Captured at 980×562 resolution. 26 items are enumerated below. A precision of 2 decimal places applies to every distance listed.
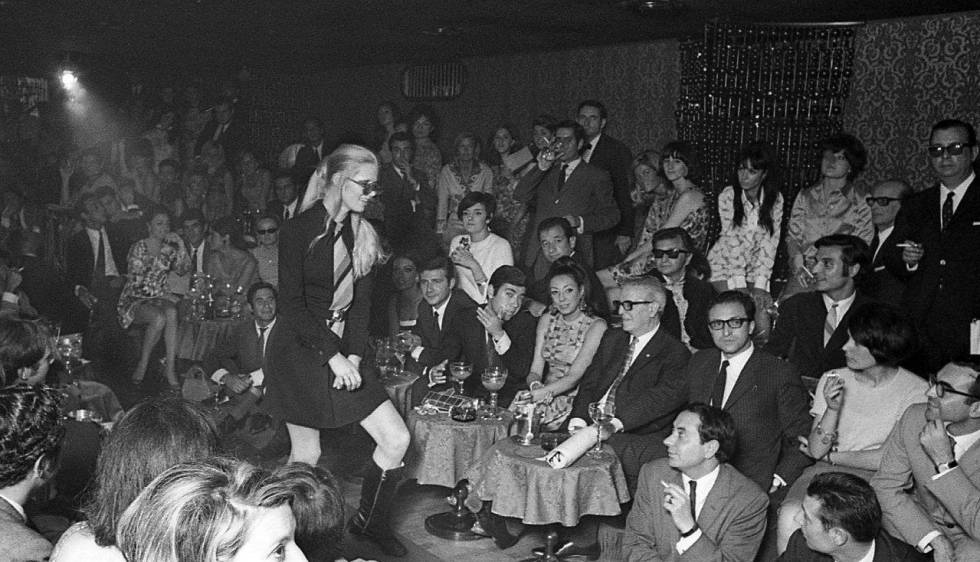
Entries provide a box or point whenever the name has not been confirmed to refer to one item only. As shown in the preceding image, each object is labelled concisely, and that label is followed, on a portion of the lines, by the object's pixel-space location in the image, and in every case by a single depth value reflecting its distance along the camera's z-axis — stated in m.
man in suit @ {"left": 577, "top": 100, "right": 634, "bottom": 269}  6.91
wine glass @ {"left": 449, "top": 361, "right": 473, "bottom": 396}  5.03
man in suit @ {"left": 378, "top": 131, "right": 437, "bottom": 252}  7.89
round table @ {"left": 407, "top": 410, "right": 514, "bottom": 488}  4.66
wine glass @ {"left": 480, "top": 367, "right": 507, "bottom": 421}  4.77
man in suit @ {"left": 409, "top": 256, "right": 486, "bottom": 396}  5.55
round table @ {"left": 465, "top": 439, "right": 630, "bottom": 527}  4.04
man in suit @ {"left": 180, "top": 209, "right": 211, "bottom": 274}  8.14
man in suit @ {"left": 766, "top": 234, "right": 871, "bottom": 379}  4.86
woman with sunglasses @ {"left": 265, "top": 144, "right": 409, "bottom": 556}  3.86
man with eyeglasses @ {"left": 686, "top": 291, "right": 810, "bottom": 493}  4.17
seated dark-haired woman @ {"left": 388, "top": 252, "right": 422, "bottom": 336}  7.11
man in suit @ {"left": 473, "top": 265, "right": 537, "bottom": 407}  5.54
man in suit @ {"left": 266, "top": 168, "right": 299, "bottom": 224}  8.91
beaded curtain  6.46
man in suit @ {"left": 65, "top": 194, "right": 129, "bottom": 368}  8.13
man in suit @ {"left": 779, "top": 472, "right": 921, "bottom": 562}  3.08
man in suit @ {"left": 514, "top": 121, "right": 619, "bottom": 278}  6.48
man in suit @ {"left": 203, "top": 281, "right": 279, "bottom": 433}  6.13
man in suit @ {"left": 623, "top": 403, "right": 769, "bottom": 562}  3.49
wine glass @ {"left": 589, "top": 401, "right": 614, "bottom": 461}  4.19
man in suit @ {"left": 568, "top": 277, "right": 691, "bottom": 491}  4.43
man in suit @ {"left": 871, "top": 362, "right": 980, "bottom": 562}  3.28
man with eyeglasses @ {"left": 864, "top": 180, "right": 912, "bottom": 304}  5.18
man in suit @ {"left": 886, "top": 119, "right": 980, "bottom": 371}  4.67
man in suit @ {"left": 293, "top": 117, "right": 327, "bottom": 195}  9.77
